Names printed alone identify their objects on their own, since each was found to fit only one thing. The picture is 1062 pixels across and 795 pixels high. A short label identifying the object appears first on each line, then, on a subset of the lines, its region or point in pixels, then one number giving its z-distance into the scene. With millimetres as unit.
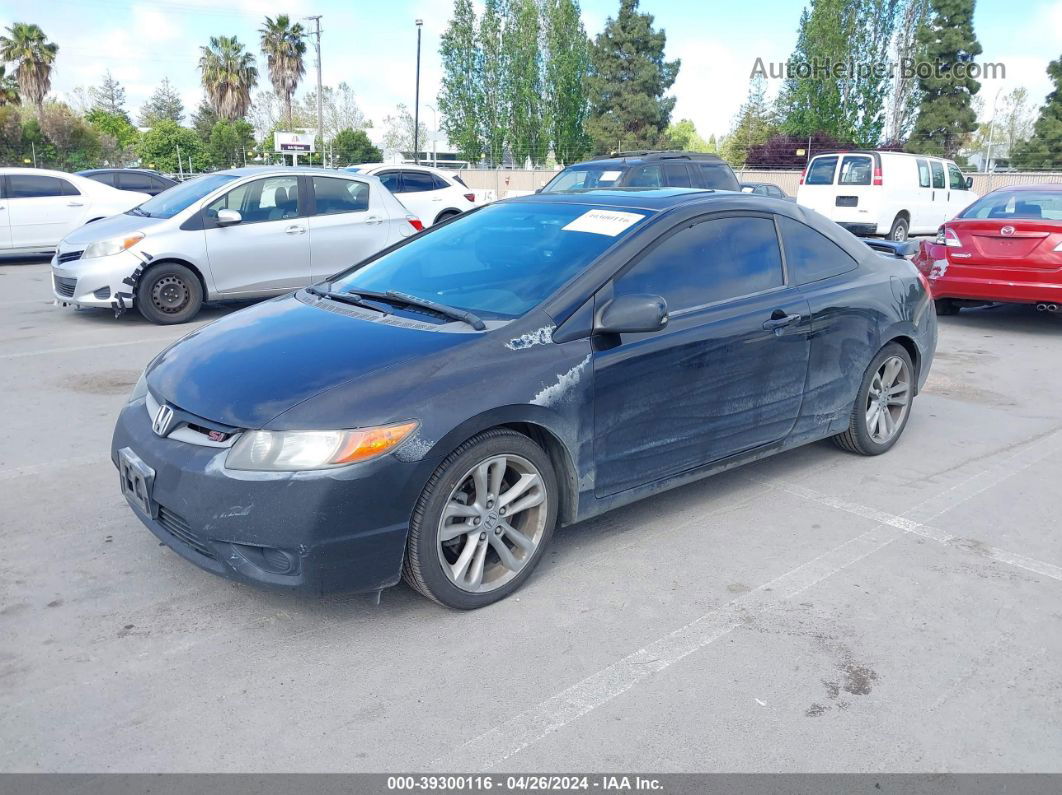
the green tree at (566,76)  56188
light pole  43159
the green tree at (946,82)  48031
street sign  38281
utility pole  46916
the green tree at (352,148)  49188
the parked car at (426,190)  15306
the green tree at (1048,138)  44469
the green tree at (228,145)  44031
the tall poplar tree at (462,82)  55312
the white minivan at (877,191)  18047
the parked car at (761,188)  15854
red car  8961
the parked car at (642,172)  12938
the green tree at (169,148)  43812
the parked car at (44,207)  14078
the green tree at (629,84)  58031
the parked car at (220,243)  9133
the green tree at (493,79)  55500
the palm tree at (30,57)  45875
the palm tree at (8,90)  42750
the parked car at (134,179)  18656
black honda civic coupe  3115
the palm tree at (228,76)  55656
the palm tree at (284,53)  59156
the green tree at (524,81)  55375
